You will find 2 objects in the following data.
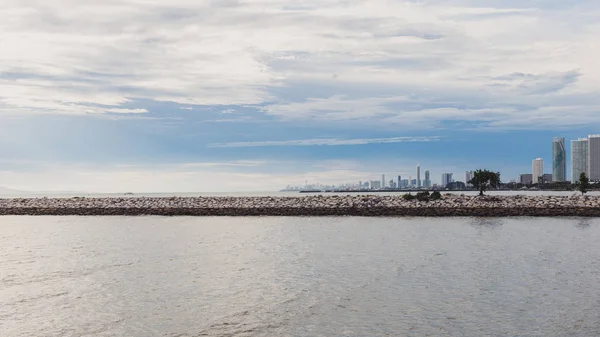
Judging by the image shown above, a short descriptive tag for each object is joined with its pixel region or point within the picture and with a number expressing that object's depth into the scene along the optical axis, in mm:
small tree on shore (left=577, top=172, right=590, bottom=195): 80000
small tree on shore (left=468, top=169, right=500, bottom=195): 75750
